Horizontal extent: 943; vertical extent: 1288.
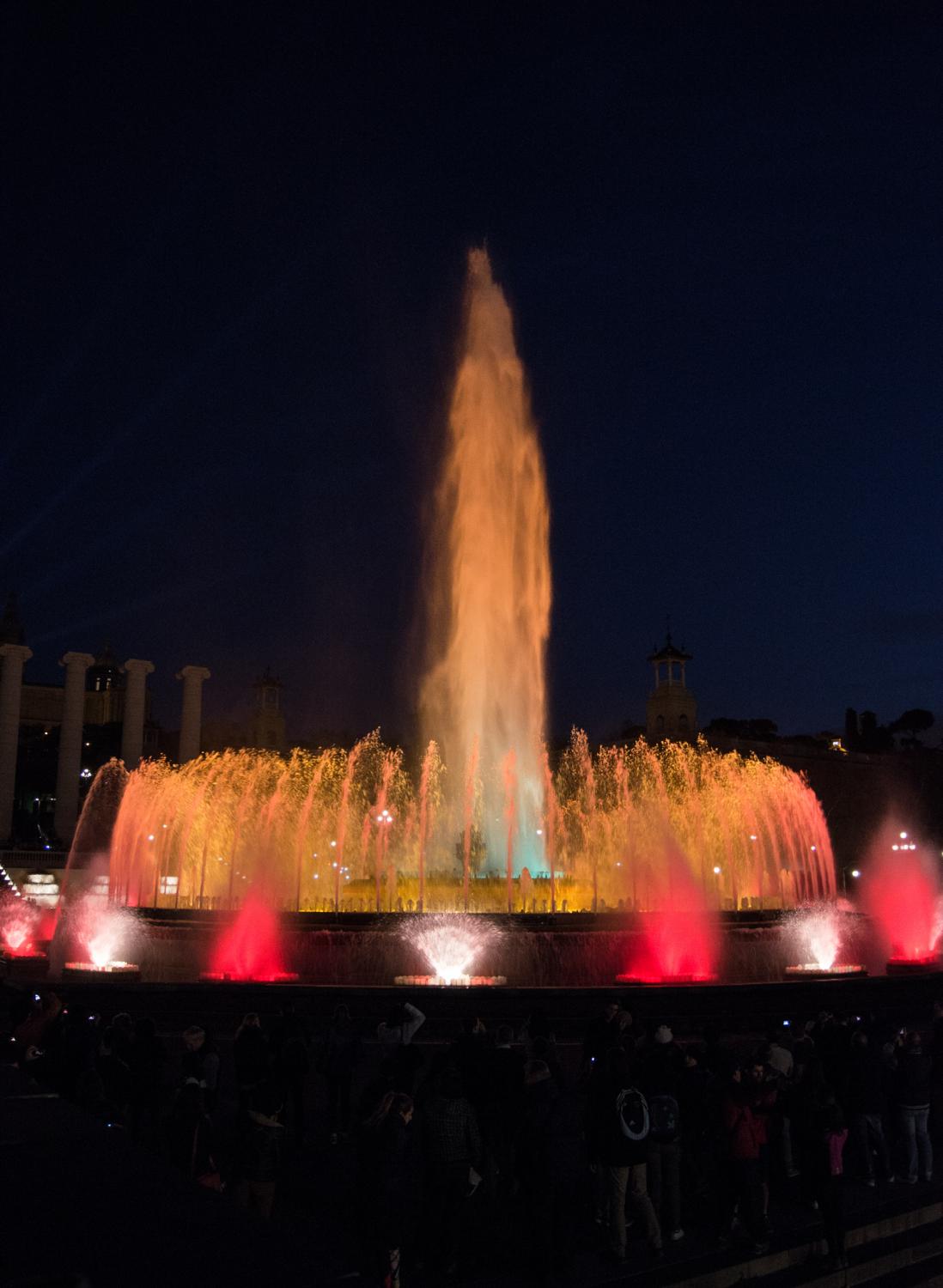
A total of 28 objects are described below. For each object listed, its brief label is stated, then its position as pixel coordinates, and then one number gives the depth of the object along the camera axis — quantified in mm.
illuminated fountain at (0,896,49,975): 33125
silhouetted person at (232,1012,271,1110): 9875
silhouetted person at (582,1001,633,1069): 10438
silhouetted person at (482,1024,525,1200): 8570
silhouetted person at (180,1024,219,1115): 8906
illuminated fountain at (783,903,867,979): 24844
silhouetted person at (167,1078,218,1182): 7590
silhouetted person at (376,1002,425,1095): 8922
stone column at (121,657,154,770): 62688
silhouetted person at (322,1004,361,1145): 11289
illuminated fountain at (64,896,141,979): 24672
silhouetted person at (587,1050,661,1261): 7527
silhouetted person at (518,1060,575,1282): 7047
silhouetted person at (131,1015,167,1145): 10539
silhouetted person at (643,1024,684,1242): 7973
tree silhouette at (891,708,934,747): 126938
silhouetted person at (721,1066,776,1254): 7656
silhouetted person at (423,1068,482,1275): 7086
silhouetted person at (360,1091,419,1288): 6508
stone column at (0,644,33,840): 58219
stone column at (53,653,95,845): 59125
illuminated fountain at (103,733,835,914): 31359
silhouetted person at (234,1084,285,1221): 7016
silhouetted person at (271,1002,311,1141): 9469
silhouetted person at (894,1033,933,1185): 9453
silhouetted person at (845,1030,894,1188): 9453
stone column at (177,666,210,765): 64750
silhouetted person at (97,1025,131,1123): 10398
